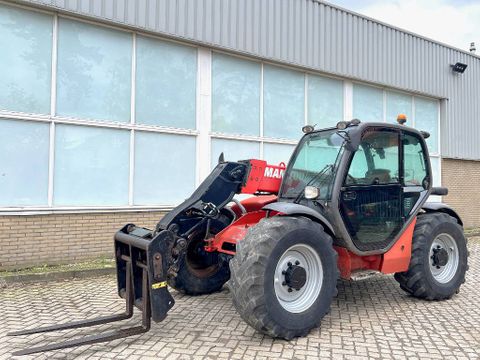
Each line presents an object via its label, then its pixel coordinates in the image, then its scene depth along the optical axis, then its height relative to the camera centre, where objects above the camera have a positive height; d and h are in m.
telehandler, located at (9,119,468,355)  4.10 -0.57
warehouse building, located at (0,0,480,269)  7.55 +1.99
